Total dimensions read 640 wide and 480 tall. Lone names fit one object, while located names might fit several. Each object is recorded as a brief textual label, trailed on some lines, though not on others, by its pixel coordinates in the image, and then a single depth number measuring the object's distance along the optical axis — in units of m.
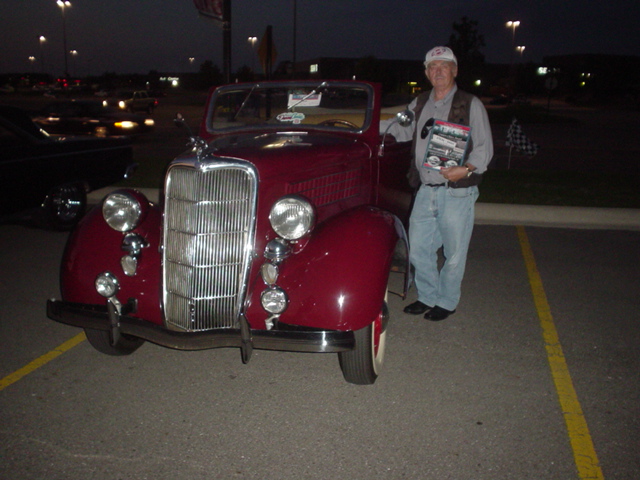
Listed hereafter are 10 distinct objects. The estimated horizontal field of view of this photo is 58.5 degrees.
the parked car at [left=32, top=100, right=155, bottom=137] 15.77
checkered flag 9.02
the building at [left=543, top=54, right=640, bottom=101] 73.00
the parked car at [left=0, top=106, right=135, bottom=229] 6.07
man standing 3.92
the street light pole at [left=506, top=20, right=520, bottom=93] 49.79
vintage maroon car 3.04
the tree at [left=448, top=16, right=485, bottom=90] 34.90
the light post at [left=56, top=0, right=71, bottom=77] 40.61
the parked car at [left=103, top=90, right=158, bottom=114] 31.66
